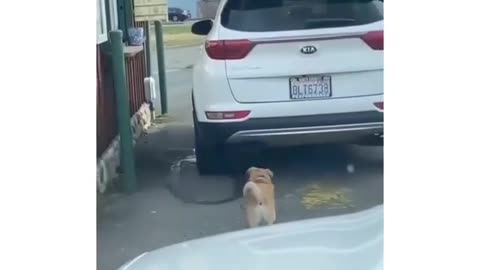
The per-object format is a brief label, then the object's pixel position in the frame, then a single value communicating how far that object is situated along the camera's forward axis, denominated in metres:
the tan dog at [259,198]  5.06
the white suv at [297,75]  6.21
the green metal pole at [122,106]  6.46
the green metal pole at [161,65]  10.38
